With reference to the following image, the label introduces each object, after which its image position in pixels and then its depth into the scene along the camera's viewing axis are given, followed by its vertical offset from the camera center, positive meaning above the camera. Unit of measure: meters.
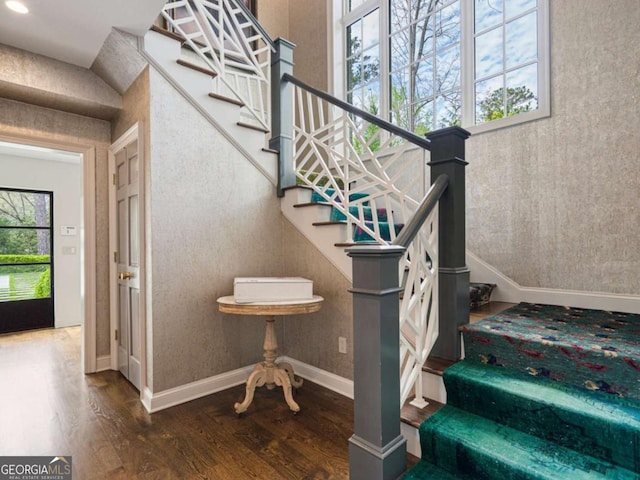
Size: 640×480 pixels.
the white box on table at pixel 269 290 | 2.24 -0.32
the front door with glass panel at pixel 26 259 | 4.77 -0.24
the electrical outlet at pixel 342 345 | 2.50 -0.76
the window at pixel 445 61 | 2.62 +1.63
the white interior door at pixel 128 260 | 2.69 -0.15
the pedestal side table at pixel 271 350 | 2.18 -0.78
